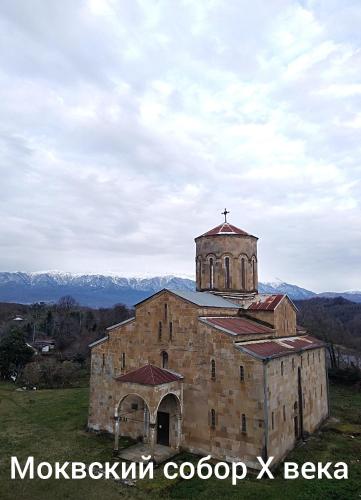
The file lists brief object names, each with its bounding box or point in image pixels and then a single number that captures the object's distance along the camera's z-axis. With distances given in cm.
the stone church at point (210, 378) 1532
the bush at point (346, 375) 3422
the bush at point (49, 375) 3403
